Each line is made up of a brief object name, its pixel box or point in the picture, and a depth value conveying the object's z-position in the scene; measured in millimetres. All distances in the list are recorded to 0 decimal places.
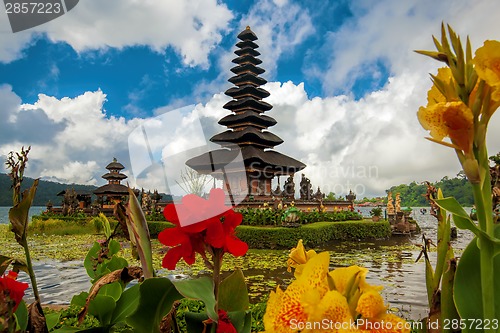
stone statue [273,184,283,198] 20453
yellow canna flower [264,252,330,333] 613
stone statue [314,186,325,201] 21178
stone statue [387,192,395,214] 19578
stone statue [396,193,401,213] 19570
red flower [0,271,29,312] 835
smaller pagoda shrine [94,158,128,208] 26859
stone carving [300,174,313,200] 21641
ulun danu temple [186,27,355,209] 21359
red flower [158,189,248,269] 890
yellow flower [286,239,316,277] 801
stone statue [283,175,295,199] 20962
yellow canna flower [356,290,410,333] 574
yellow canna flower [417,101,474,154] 730
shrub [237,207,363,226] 13602
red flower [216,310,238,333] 869
